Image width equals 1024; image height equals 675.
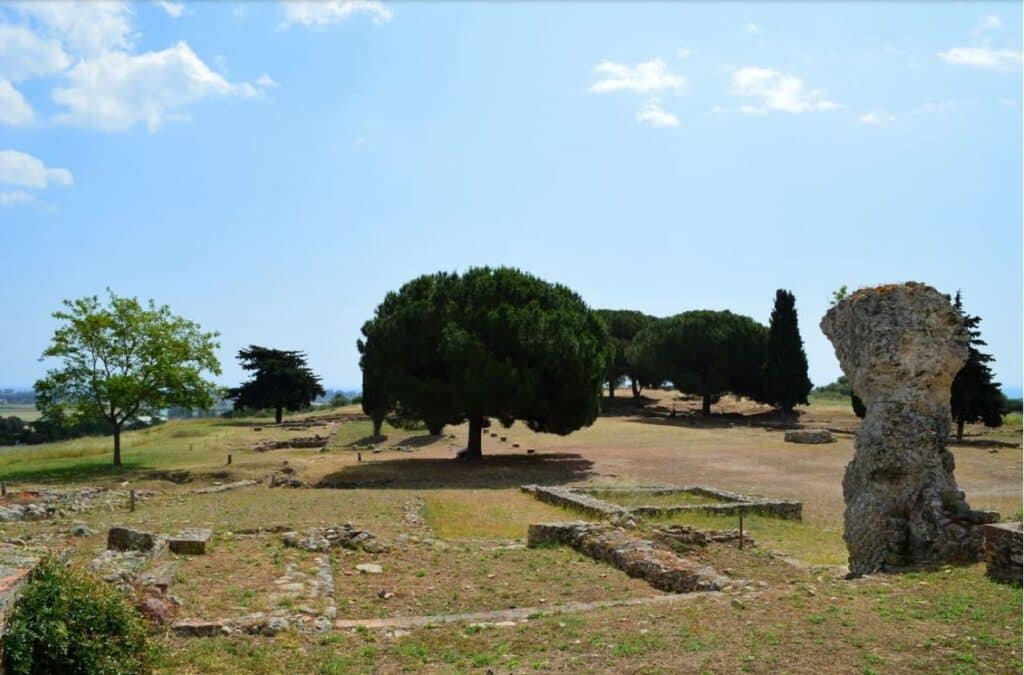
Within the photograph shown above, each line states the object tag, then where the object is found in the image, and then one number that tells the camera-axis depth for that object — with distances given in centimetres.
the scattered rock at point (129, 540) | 1226
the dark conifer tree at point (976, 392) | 3812
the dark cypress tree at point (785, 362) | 5381
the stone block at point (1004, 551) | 966
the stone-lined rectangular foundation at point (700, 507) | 1836
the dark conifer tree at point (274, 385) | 6341
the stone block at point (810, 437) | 3778
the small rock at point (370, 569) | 1200
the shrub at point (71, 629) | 579
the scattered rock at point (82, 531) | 1435
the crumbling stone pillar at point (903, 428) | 1201
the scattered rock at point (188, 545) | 1268
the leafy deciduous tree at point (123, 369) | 3106
